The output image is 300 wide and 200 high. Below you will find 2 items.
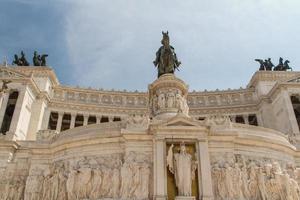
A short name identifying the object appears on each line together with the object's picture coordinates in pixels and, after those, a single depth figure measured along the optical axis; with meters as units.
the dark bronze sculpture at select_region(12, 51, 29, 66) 55.81
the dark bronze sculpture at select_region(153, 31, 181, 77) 24.61
